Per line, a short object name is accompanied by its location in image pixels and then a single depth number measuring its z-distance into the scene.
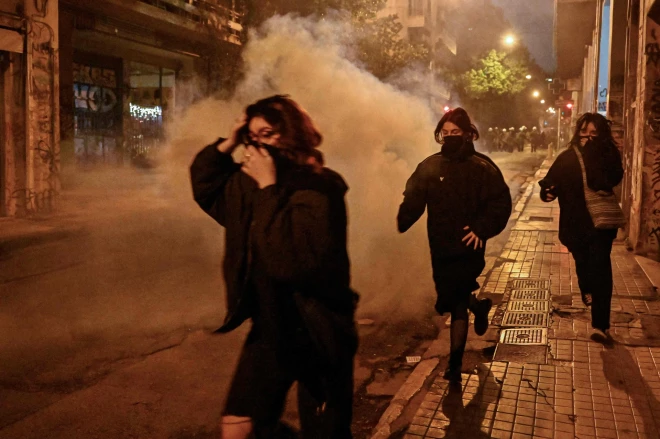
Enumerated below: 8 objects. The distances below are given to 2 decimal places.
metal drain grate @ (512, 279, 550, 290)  6.89
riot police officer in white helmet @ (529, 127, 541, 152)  44.81
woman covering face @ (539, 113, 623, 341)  4.68
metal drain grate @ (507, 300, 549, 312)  6.03
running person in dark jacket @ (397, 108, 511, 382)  3.99
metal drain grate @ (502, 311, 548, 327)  5.54
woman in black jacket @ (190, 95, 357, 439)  2.23
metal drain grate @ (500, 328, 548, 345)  5.04
